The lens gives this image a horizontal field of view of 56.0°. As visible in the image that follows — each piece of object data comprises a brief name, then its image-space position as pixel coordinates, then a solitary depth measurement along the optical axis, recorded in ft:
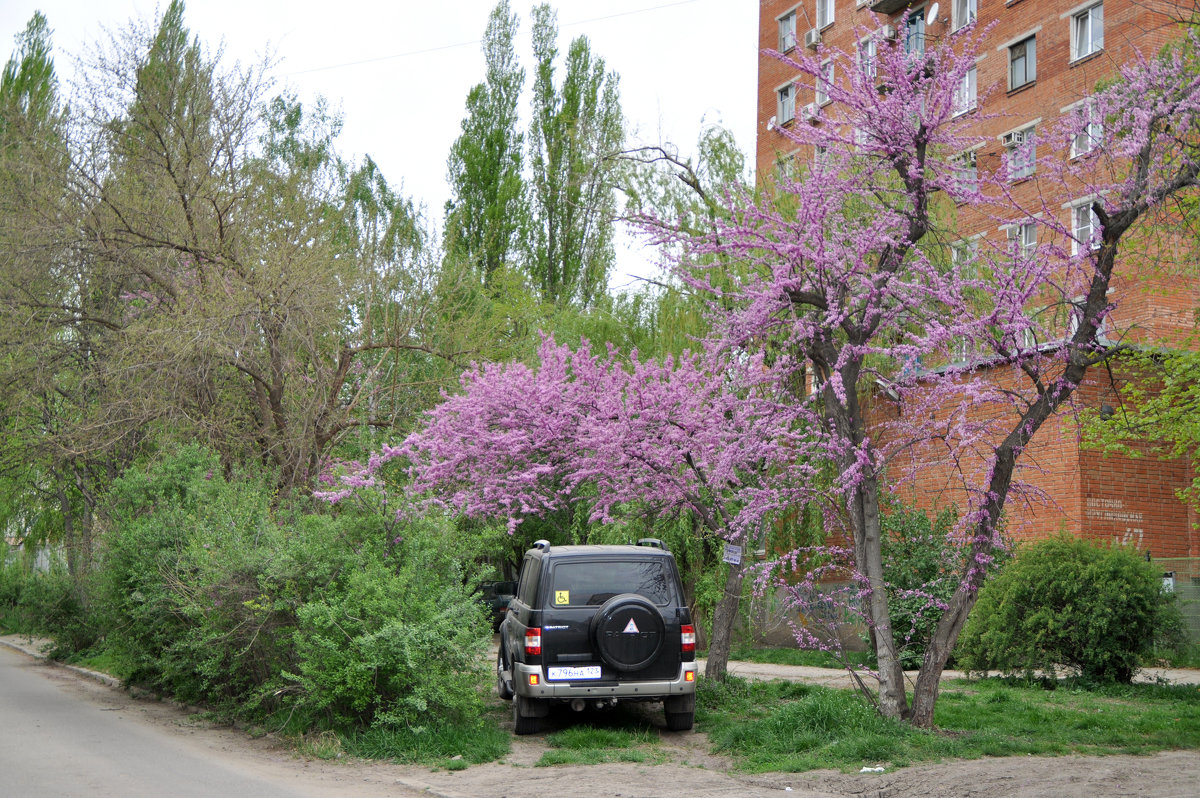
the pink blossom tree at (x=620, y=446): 44.21
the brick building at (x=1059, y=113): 71.67
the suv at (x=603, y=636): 38.47
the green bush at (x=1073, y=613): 52.24
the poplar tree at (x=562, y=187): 124.98
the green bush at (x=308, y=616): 36.35
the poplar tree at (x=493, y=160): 130.11
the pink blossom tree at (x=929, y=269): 35.60
